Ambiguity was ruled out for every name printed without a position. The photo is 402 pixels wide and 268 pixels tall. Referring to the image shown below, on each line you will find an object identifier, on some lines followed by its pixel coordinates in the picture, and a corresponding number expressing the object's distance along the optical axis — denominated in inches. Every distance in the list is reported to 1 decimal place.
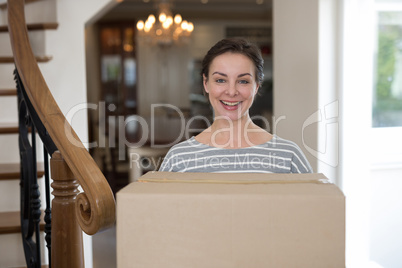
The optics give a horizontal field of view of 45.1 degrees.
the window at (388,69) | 113.0
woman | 49.9
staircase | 89.5
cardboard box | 31.1
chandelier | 255.3
